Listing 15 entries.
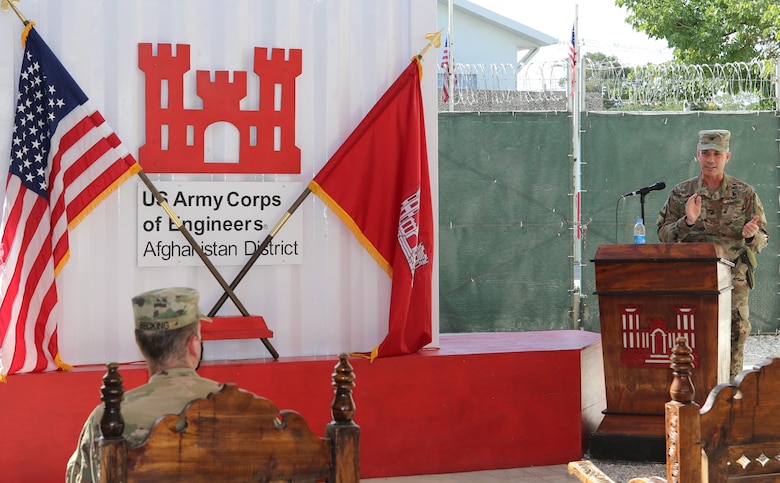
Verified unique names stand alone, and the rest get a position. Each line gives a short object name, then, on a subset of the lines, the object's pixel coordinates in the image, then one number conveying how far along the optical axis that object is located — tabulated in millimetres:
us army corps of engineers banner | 5715
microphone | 5941
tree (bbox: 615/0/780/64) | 20562
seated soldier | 2818
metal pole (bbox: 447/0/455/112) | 10594
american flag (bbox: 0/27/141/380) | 5332
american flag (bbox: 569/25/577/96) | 9568
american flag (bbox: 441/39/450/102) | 11206
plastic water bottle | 6113
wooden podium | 5762
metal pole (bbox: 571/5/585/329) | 9434
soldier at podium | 6535
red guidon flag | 5918
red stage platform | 5320
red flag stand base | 5547
